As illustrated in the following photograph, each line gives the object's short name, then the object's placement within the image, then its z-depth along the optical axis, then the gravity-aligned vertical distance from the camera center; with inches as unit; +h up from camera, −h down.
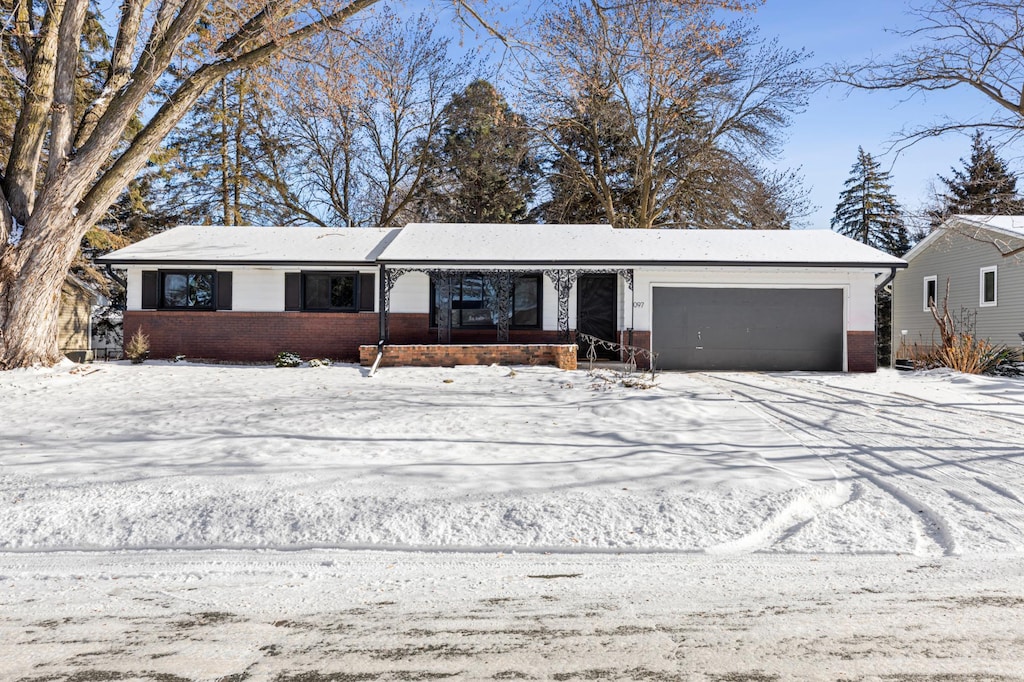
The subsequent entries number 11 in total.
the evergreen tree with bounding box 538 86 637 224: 1032.2 +285.5
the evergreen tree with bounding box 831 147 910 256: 1545.3 +304.1
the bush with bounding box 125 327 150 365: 607.0 -14.5
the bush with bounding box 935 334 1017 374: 572.4 -25.0
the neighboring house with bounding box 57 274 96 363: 924.0 +31.1
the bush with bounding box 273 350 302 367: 577.0 -24.7
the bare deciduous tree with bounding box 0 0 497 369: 438.9 +162.8
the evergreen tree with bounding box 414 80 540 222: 1061.1 +296.5
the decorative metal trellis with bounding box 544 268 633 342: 612.4 +49.1
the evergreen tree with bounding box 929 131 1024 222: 631.8 +175.5
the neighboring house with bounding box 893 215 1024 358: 731.4 +64.9
